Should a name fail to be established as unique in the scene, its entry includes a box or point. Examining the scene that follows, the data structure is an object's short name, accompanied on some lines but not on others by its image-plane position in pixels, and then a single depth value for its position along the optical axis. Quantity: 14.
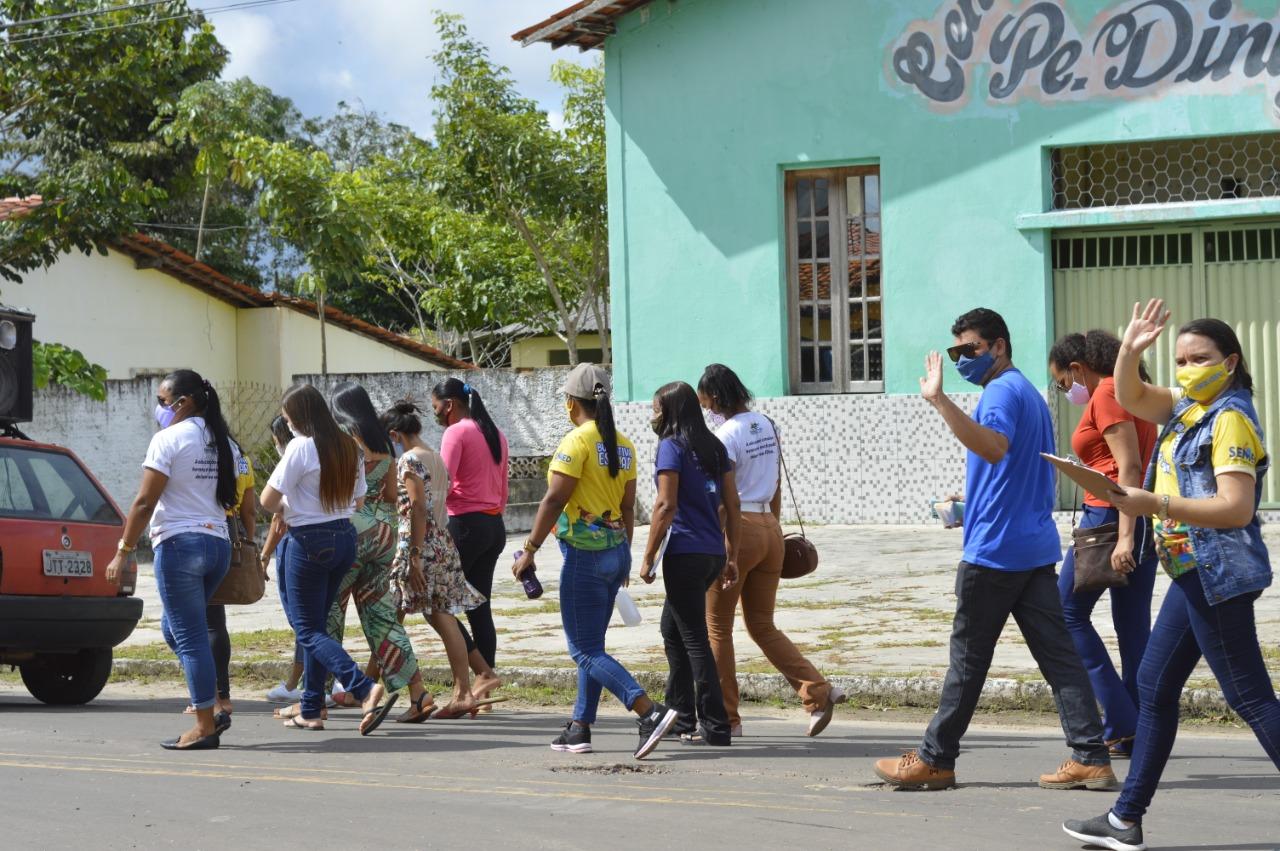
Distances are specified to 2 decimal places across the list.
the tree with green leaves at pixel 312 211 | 44.56
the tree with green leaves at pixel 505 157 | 46.31
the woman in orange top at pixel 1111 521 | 12.26
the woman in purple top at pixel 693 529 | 13.38
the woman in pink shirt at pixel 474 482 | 16.40
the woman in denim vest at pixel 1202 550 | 9.29
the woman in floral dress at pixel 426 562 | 15.55
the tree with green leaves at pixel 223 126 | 49.19
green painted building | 29.72
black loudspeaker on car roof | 18.98
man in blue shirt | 11.15
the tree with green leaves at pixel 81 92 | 37.05
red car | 16.44
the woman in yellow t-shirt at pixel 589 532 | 13.26
